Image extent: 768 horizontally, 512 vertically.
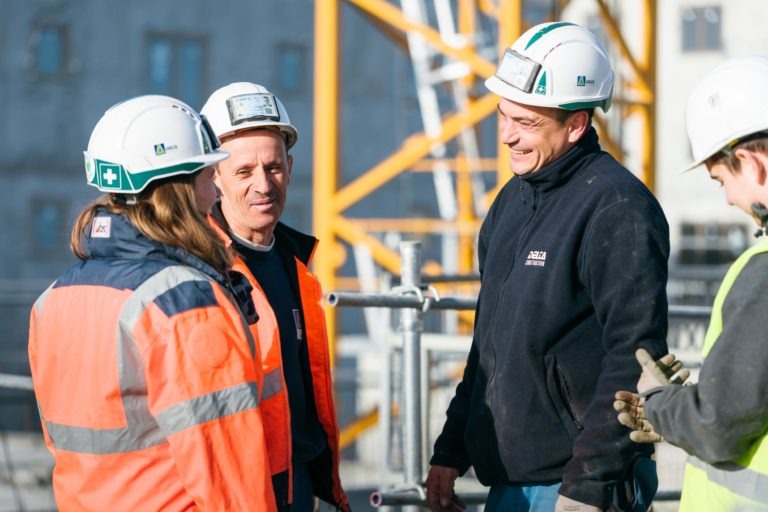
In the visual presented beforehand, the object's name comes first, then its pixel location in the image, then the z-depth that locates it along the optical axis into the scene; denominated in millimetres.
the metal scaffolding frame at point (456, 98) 10812
